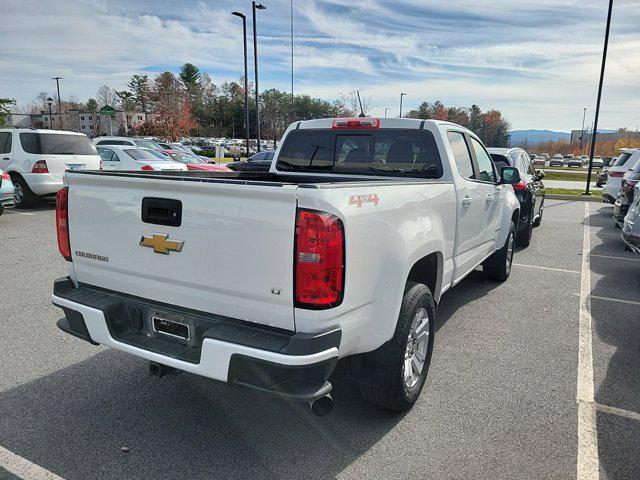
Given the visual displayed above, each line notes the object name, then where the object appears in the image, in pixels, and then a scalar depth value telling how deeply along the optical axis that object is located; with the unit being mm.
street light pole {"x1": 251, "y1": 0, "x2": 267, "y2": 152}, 23938
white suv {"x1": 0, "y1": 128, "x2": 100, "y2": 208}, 11398
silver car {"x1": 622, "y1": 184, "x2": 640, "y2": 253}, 5789
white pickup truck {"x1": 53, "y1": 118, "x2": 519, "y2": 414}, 2326
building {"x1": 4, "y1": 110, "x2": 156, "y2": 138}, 80969
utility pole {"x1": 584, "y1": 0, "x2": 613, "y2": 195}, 18203
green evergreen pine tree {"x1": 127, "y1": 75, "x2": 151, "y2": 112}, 108625
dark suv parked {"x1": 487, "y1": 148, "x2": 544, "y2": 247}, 8625
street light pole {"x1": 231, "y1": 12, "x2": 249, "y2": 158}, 24631
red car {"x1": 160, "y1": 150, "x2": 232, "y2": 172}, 16542
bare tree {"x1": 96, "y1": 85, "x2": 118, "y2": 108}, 95312
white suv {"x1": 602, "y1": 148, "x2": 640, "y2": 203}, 12609
